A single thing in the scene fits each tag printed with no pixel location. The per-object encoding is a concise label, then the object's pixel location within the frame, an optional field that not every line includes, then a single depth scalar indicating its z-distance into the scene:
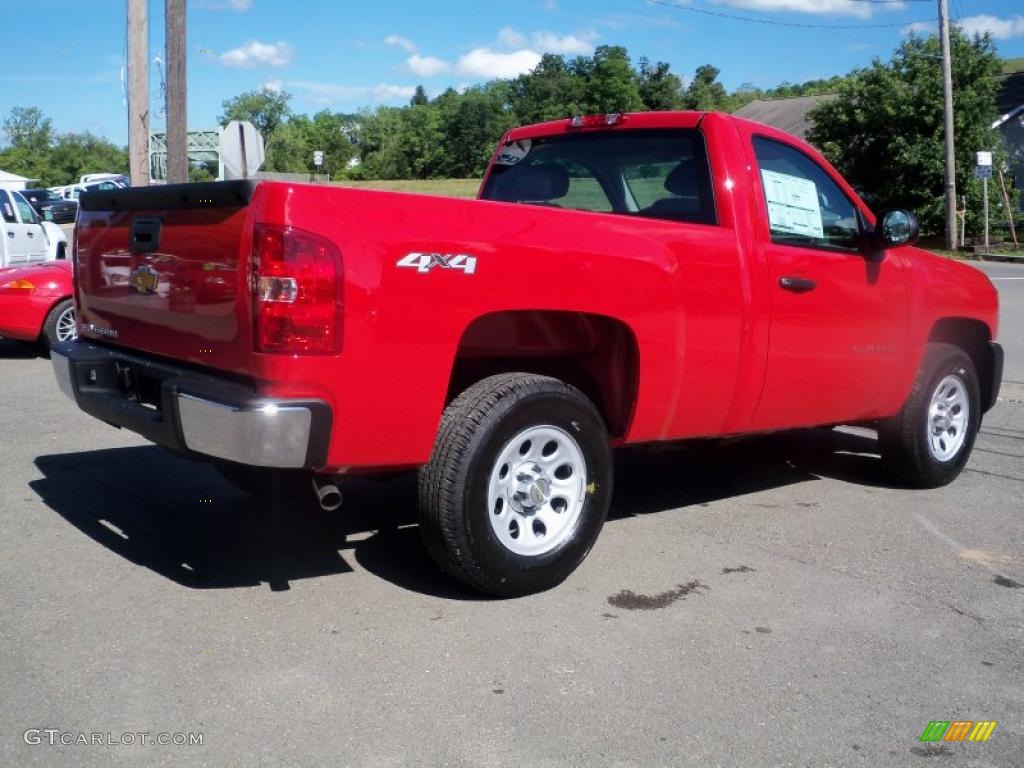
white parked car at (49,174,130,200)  44.83
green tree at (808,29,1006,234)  33.47
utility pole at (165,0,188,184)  14.05
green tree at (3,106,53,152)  95.03
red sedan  10.66
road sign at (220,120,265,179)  15.24
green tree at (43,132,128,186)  77.38
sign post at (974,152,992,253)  27.78
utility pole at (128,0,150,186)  16.95
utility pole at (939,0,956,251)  28.08
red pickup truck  3.63
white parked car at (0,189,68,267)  14.70
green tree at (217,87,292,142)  71.87
